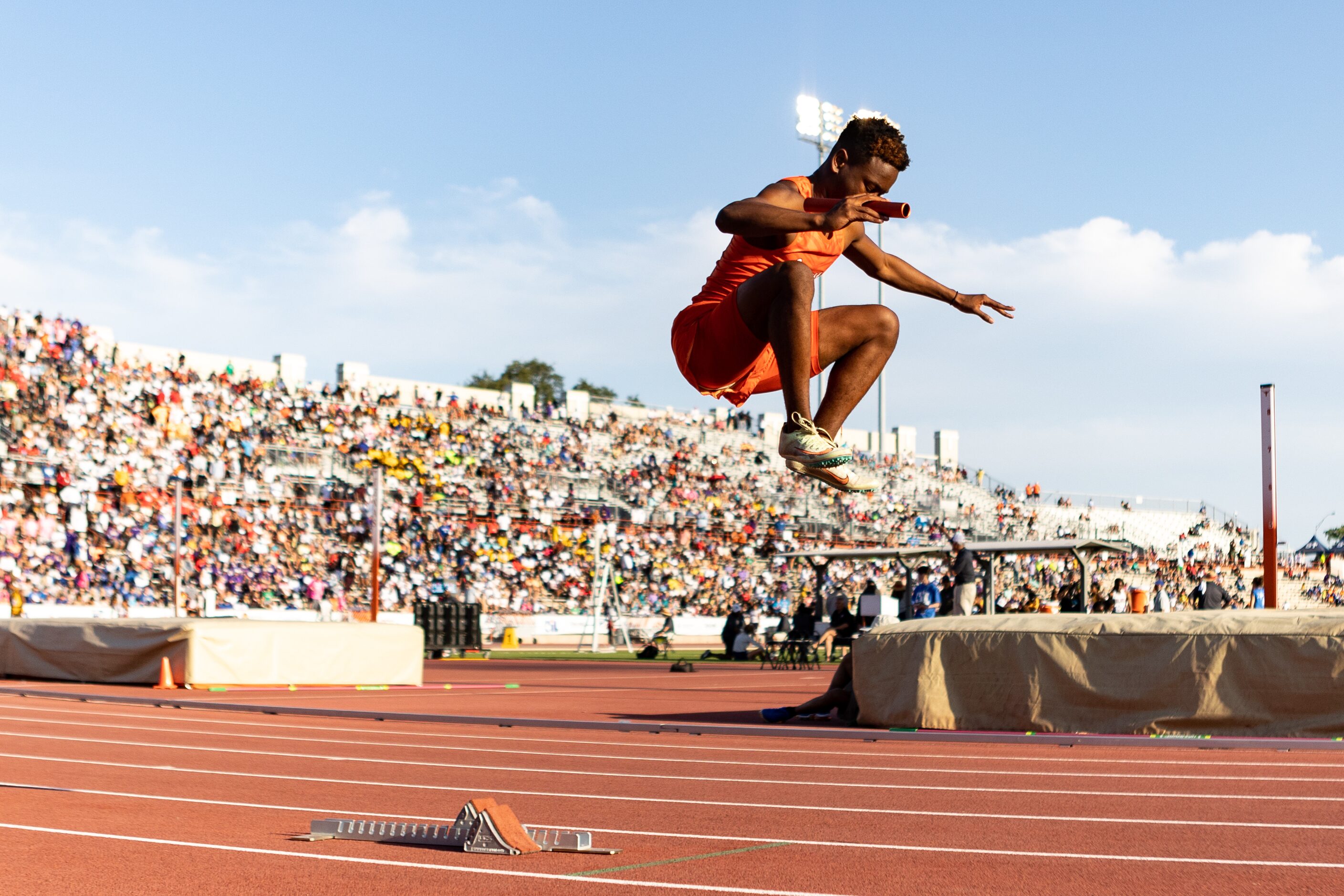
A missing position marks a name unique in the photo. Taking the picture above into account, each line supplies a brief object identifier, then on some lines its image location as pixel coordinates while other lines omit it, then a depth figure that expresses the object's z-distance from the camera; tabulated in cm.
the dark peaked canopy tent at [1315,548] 4178
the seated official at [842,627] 2236
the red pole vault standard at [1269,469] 1107
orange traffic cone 1634
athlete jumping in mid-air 333
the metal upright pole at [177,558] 2298
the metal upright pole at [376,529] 2153
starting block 544
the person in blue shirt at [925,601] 2009
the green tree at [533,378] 7581
